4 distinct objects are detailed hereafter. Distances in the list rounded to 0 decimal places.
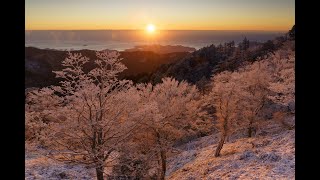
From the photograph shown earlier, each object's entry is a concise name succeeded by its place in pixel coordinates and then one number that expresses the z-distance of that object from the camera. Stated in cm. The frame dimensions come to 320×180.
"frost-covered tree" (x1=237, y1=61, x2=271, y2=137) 2668
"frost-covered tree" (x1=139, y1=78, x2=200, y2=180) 1873
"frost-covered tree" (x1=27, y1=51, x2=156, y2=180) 1227
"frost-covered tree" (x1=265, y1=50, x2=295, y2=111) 1849
